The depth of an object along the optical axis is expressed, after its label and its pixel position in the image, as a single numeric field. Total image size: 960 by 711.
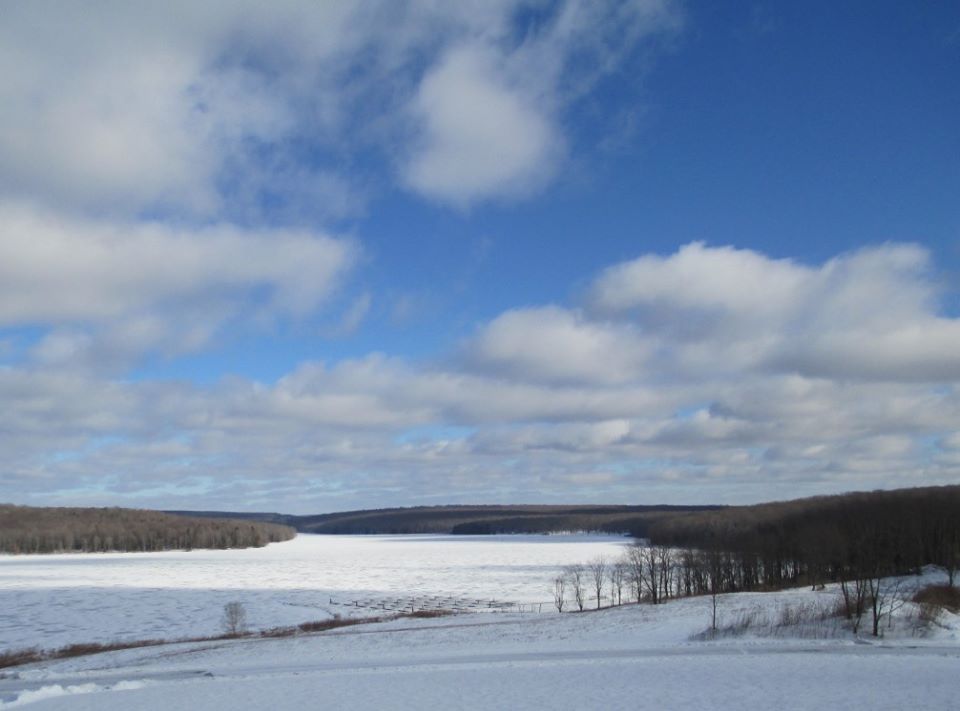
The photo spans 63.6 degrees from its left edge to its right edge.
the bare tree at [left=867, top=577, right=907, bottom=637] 33.33
